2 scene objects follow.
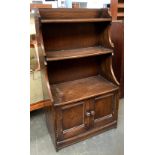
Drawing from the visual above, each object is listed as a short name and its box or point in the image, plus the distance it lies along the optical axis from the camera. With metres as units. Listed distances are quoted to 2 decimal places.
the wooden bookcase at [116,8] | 2.92
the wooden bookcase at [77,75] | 1.65
